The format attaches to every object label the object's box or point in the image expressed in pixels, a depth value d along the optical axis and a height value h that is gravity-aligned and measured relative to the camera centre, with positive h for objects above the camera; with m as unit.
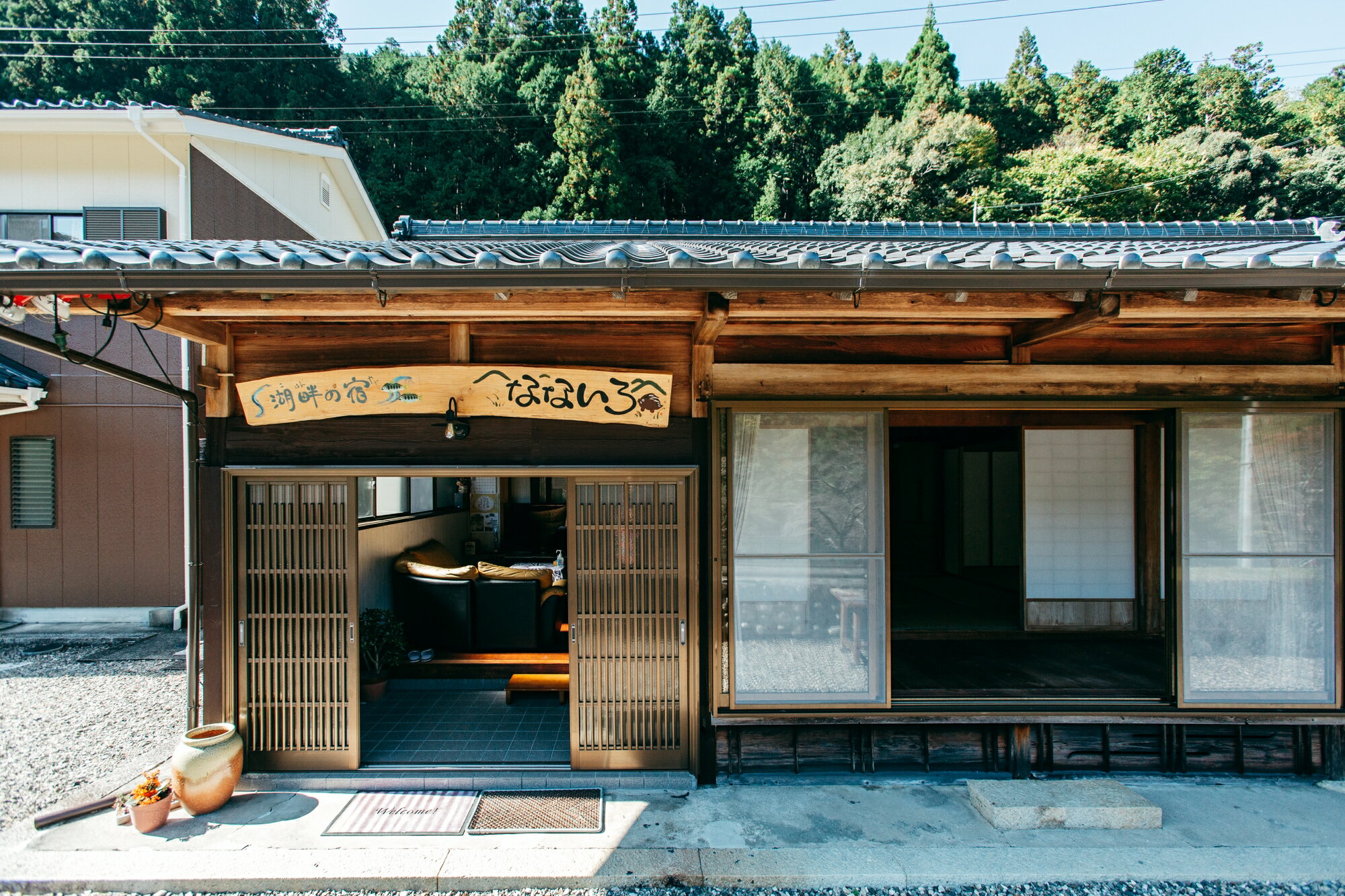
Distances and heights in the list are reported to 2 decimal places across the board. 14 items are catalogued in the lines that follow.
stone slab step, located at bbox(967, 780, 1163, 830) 4.02 -2.31
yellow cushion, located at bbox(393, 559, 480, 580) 6.83 -1.32
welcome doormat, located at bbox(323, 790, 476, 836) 4.04 -2.39
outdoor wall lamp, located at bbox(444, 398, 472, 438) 4.48 +0.16
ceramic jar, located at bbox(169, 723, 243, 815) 4.10 -2.06
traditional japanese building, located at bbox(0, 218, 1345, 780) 4.57 -0.50
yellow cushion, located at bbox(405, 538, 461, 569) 7.38 -1.27
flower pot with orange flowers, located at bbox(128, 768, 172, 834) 3.93 -2.19
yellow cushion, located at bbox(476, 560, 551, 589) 6.83 -1.35
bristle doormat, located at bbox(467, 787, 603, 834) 4.03 -2.39
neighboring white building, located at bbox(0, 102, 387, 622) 8.74 +0.41
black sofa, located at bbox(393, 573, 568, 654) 6.75 -1.78
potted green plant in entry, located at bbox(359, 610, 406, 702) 6.12 -1.91
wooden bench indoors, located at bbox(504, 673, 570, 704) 5.98 -2.24
